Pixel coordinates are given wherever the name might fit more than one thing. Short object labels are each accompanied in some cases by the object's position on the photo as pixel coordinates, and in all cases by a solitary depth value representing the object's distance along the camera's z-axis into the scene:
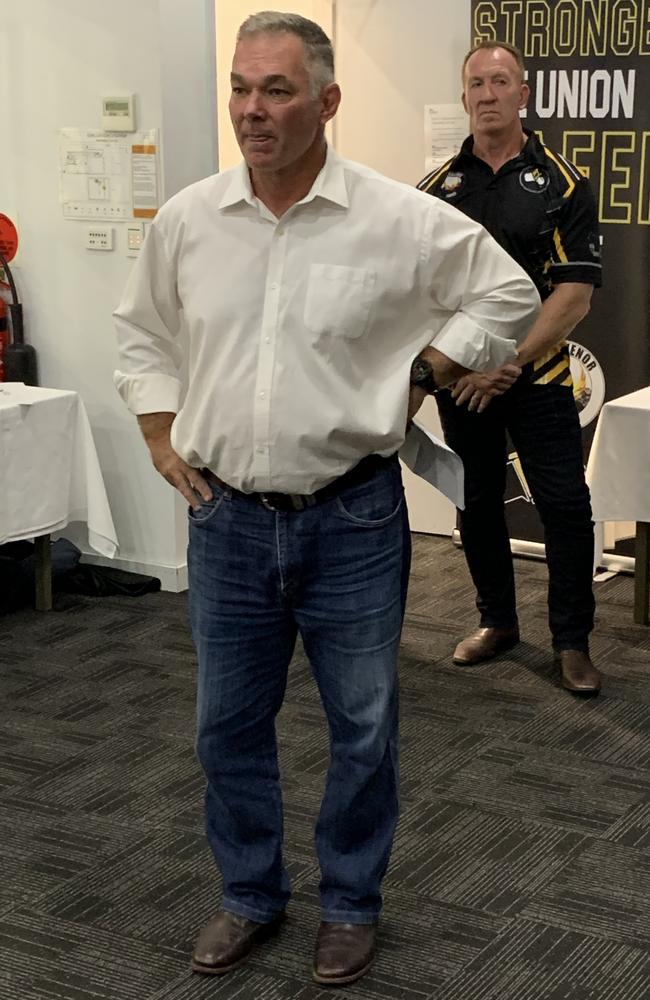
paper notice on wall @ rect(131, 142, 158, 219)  4.33
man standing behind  3.44
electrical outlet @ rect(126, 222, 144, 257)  4.41
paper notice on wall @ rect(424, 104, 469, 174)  4.80
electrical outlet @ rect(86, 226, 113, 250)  4.48
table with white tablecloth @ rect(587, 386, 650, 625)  3.94
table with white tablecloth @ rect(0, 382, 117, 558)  4.14
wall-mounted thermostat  4.31
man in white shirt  2.02
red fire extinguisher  4.61
